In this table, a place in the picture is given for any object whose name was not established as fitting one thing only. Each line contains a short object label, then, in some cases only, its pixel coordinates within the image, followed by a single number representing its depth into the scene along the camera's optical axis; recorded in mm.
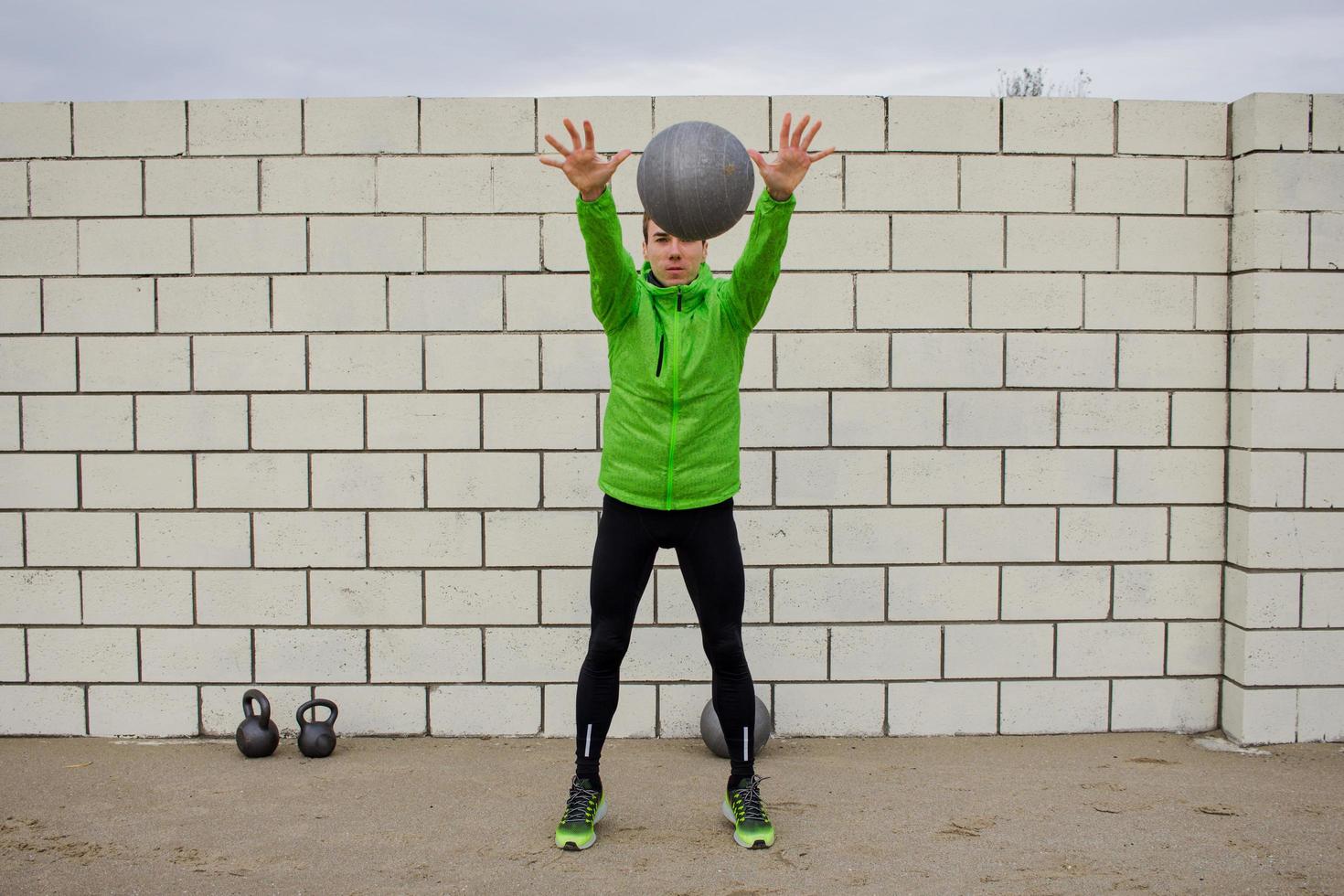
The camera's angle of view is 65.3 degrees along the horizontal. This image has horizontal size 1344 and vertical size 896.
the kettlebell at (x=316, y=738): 3395
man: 2641
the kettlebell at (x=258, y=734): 3381
